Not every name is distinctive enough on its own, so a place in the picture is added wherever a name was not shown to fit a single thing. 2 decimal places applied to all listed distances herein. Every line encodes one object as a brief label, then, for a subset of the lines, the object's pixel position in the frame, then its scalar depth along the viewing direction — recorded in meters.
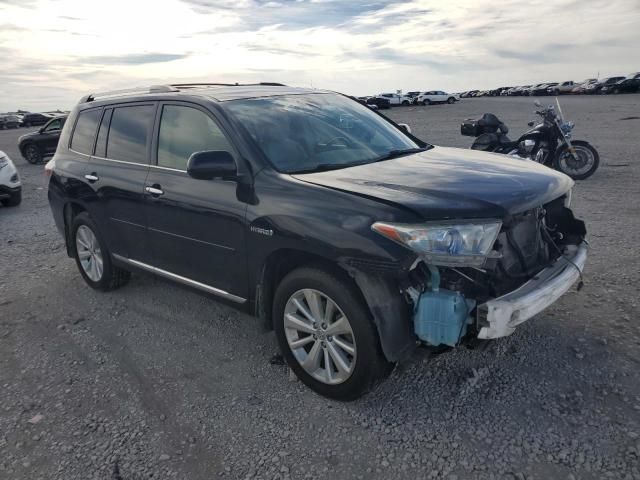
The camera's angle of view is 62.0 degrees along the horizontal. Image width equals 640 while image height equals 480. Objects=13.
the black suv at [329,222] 2.86
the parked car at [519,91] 69.81
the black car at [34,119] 52.91
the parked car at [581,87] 55.12
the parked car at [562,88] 59.66
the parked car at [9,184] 9.91
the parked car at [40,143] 17.75
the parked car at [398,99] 57.56
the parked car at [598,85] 51.78
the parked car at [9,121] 51.03
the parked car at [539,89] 64.62
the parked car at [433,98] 56.25
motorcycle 9.63
